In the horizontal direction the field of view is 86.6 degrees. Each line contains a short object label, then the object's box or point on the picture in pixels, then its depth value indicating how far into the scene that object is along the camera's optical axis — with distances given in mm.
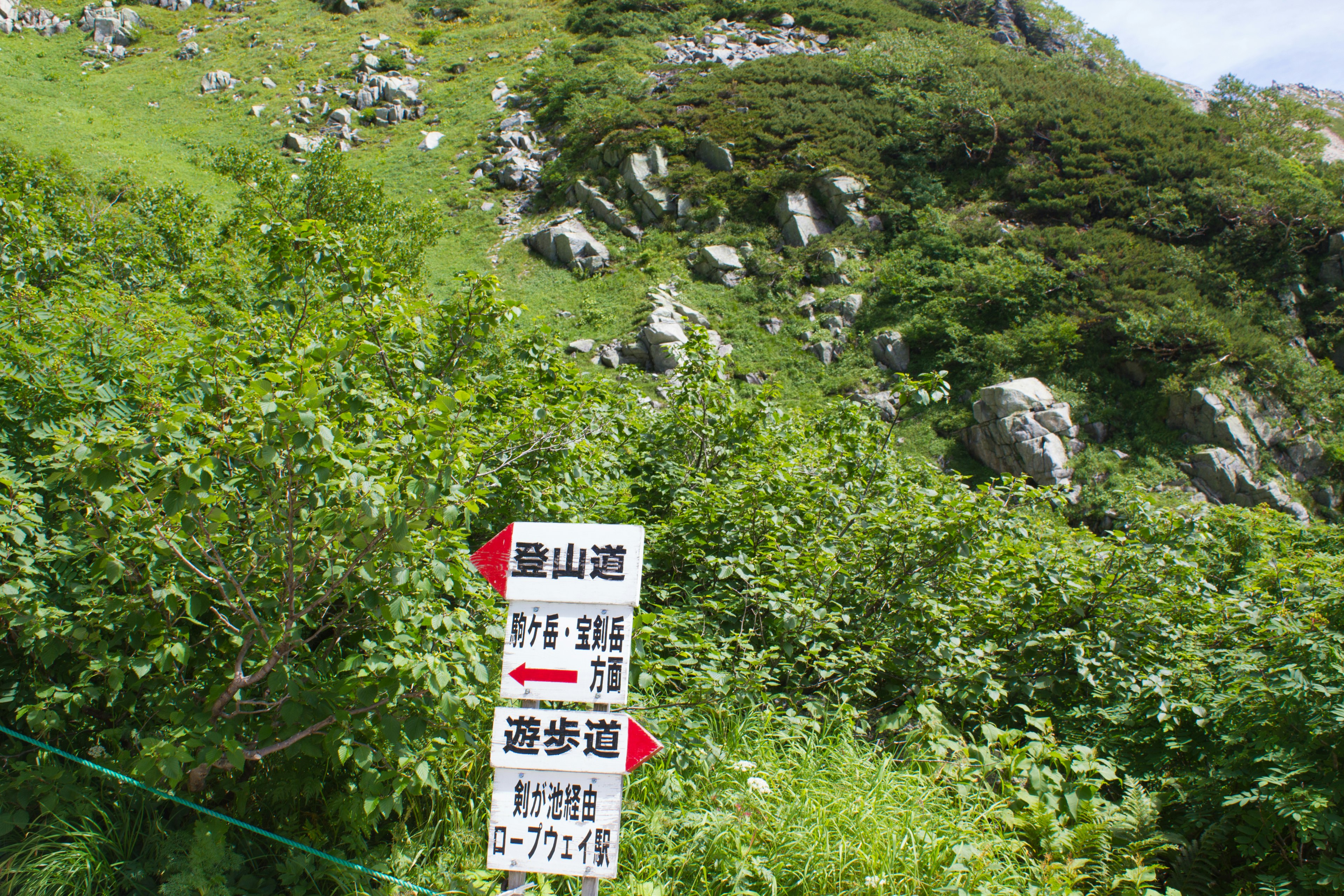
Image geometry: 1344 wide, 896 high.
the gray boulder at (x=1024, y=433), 14711
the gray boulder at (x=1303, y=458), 15445
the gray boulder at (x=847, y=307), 18953
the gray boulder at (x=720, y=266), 20406
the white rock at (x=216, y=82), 27766
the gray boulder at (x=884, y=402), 16109
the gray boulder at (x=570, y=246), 20797
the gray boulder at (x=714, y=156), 23438
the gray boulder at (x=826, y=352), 18016
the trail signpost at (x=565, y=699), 2592
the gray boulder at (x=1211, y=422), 15109
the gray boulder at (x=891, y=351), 17609
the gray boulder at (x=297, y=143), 24562
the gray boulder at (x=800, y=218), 21375
